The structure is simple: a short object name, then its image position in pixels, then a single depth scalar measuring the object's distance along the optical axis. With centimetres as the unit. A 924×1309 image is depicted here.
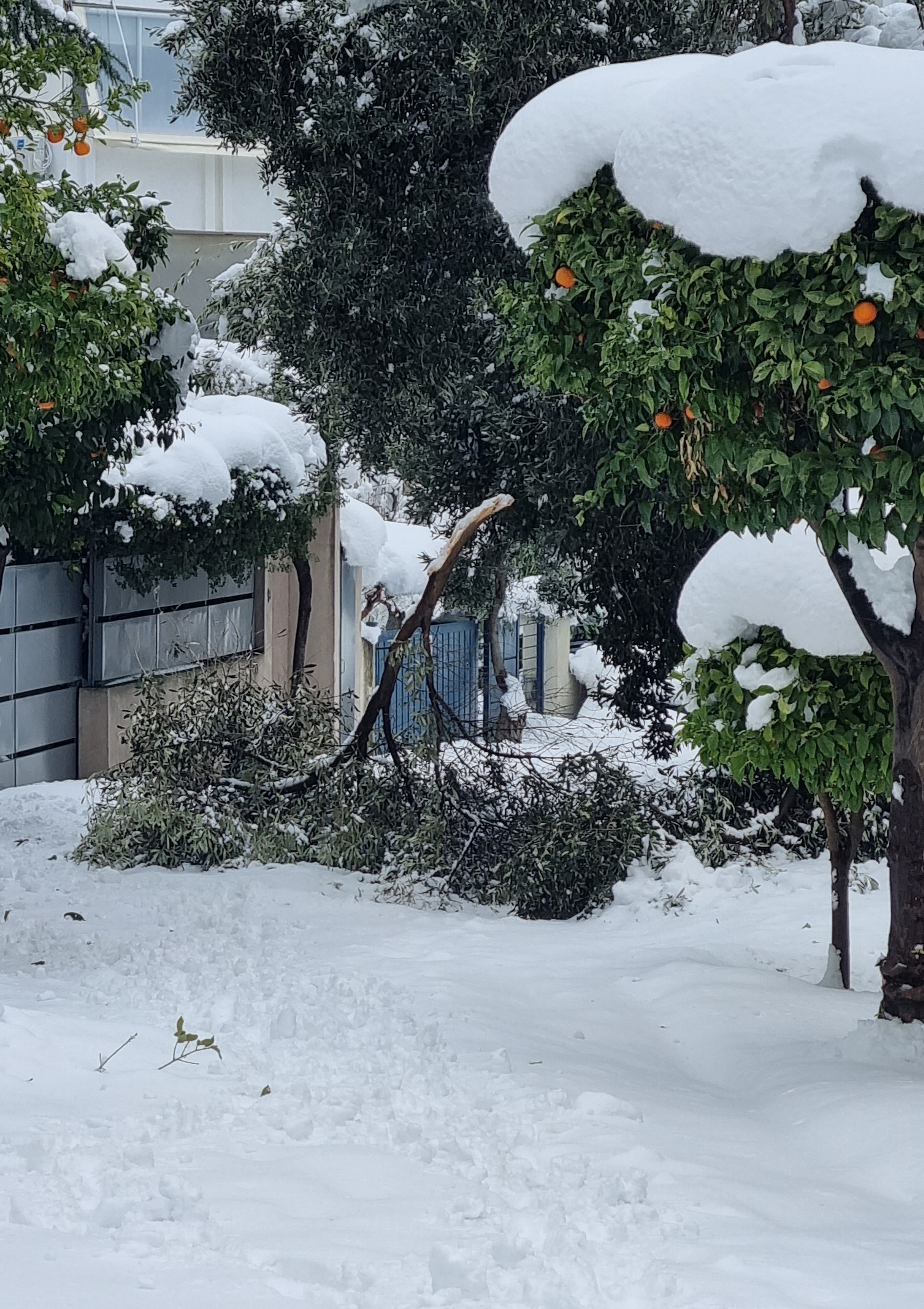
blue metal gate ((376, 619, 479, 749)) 1723
